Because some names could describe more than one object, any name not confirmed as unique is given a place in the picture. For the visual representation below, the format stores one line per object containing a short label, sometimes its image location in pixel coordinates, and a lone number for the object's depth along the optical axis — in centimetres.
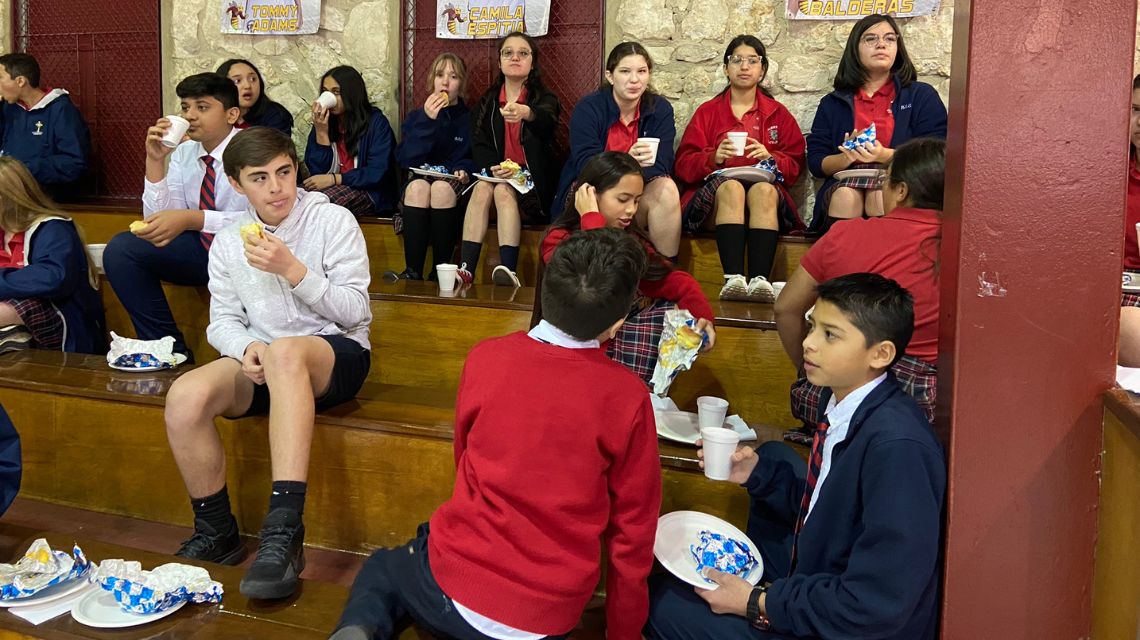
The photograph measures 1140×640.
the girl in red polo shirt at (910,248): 207
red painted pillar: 150
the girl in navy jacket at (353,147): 445
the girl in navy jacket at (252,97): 469
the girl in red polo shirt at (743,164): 353
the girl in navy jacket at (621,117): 384
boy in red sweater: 164
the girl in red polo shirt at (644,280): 272
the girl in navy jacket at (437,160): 405
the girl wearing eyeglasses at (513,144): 392
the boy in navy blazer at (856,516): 154
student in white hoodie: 222
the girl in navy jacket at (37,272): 321
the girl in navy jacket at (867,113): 364
